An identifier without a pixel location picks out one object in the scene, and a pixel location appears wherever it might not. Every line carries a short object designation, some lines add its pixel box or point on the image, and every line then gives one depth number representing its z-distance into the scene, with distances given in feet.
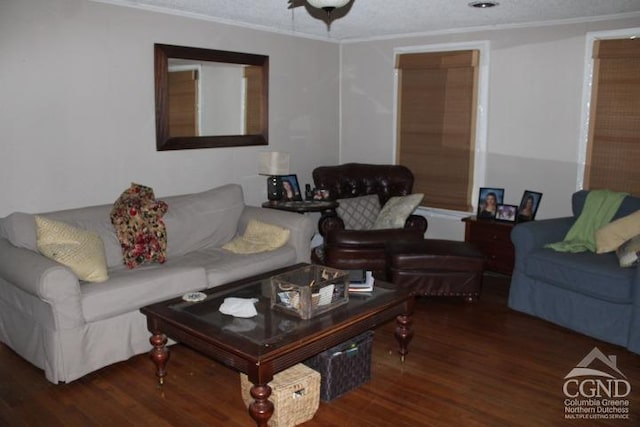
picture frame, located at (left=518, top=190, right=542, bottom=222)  16.38
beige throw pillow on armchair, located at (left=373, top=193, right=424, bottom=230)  16.94
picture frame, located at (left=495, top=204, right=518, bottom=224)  16.78
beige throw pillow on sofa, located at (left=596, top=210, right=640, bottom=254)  13.15
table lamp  17.03
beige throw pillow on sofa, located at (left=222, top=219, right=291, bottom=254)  14.38
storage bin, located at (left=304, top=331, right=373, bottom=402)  9.87
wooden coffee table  8.20
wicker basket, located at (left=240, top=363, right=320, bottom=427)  8.87
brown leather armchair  15.98
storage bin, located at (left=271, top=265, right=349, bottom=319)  9.43
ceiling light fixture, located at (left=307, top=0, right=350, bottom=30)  9.16
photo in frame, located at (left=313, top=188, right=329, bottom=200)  17.89
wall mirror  15.03
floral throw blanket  12.71
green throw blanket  14.02
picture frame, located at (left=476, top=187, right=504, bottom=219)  17.20
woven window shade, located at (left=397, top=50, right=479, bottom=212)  17.98
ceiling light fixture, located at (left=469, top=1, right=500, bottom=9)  13.64
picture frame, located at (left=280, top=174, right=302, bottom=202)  18.10
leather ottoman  14.37
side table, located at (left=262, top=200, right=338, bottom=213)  16.81
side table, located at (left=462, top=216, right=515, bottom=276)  16.44
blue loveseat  12.03
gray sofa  10.27
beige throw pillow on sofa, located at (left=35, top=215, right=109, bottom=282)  10.96
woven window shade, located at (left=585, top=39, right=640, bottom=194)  14.90
